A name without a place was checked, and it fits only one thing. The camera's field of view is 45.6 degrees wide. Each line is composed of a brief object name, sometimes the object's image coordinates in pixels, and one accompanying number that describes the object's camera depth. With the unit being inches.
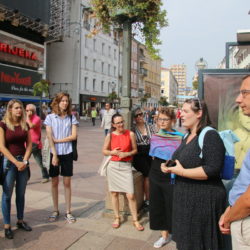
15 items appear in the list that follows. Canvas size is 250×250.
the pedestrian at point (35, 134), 271.0
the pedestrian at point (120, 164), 171.9
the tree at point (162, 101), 3196.4
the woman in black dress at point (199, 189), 94.8
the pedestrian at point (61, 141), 179.5
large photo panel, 148.1
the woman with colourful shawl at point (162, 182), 151.9
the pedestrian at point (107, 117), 547.9
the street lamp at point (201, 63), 487.9
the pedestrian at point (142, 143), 190.5
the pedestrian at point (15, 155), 158.7
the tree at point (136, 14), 182.4
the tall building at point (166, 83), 5012.3
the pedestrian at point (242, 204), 74.1
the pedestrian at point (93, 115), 1078.3
